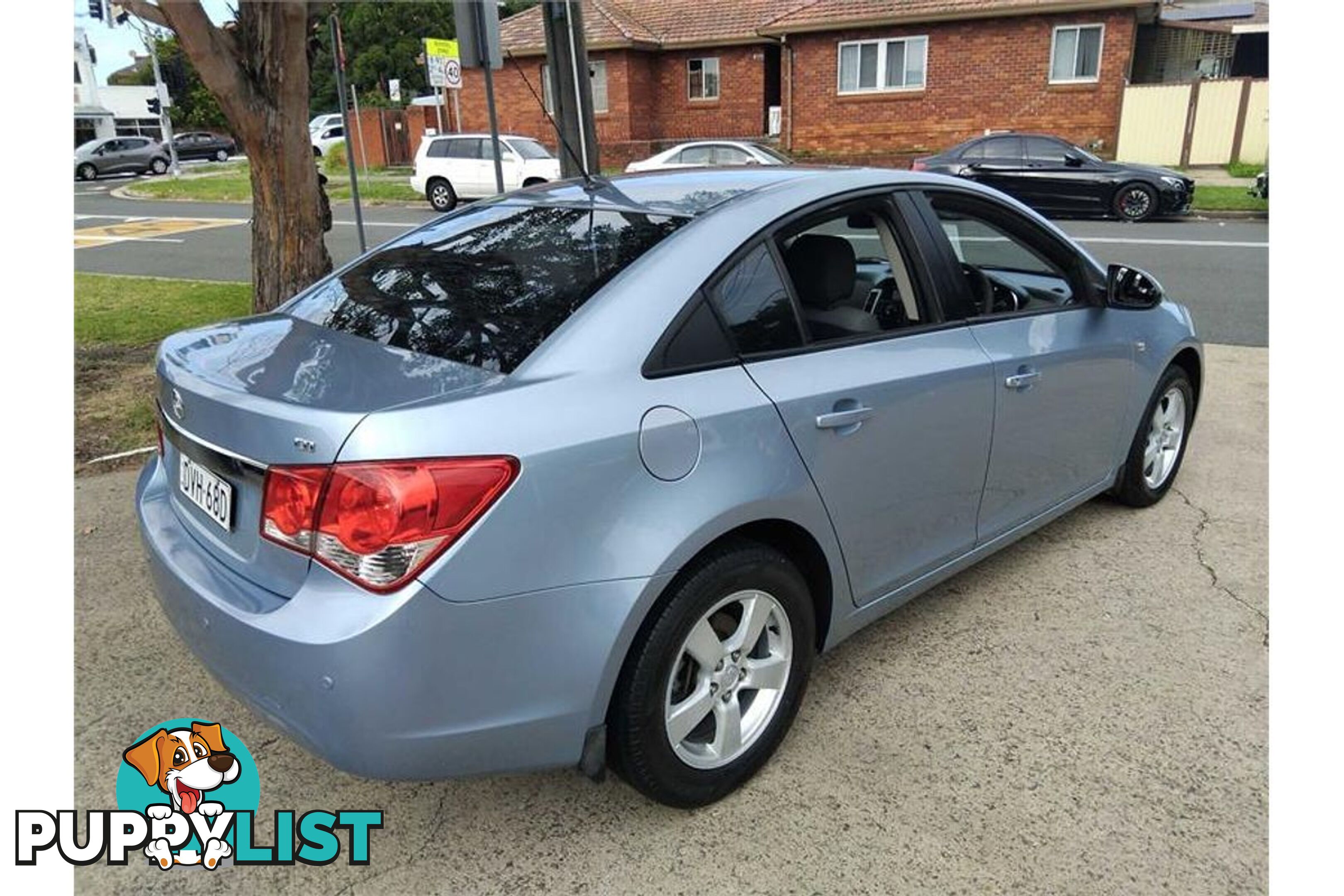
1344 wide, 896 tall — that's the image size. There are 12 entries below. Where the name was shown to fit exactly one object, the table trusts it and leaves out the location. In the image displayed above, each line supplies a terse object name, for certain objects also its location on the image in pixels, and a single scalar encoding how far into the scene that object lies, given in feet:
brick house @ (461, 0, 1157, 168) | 69.92
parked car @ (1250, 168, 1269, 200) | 52.19
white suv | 62.08
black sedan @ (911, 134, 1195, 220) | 48.57
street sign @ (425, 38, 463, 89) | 39.29
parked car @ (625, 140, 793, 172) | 55.52
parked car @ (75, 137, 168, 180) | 114.93
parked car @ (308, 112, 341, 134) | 128.88
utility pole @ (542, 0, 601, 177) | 23.21
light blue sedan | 6.37
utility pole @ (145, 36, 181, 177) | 101.76
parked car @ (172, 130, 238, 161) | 140.97
